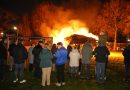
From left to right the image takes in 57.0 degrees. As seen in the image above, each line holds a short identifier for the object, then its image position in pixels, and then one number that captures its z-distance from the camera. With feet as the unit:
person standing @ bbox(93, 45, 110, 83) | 18.86
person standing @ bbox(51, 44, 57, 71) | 23.78
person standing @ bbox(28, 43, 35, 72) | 22.99
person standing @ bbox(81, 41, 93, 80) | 19.99
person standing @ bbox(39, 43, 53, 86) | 17.37
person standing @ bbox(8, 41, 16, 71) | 21.99
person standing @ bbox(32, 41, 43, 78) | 20.43
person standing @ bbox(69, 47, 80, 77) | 20.35
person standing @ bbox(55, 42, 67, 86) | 17.78
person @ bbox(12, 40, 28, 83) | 18.12
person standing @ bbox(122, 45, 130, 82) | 19.50
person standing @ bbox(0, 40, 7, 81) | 19.19
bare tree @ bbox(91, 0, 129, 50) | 71.68
